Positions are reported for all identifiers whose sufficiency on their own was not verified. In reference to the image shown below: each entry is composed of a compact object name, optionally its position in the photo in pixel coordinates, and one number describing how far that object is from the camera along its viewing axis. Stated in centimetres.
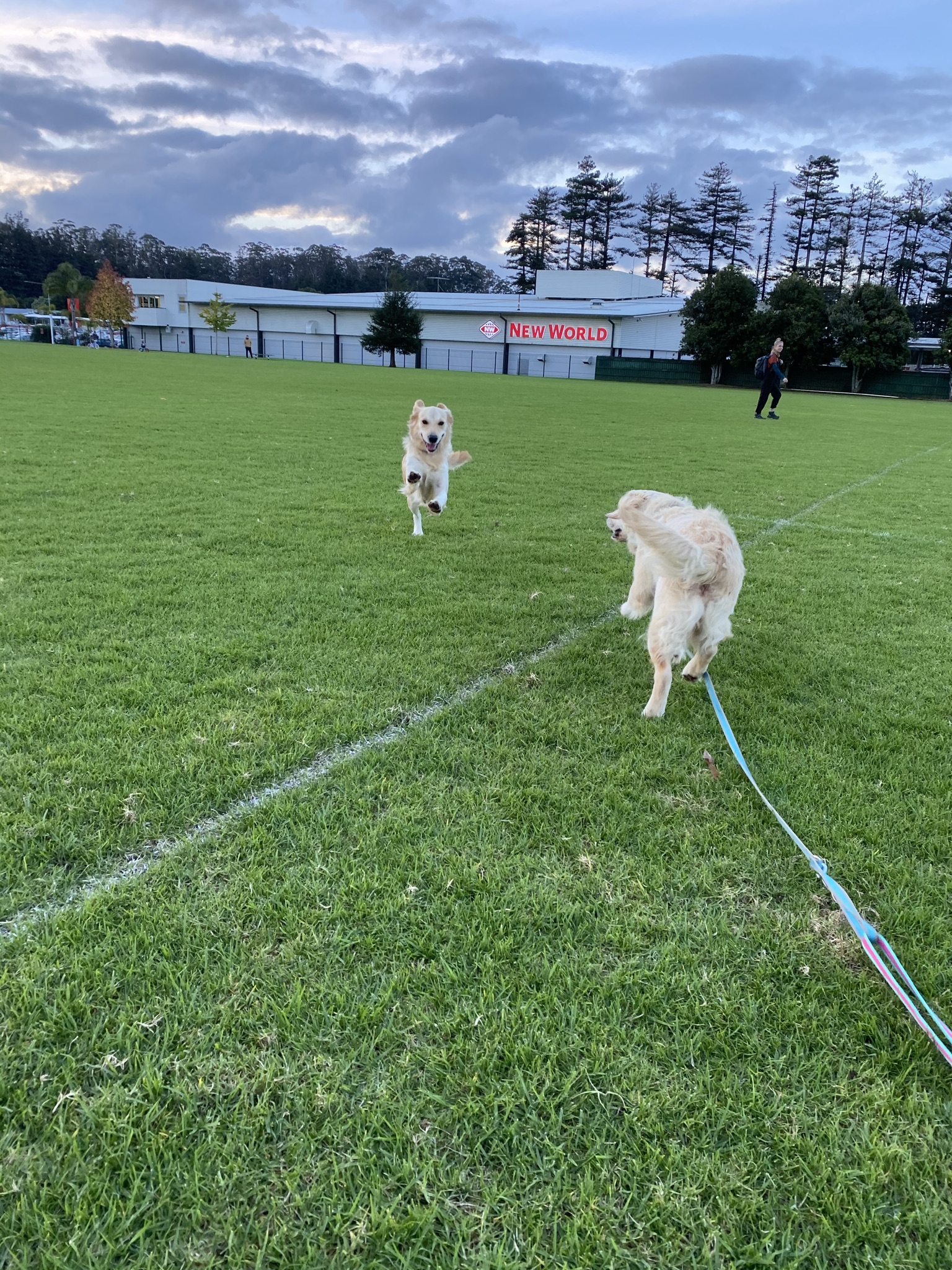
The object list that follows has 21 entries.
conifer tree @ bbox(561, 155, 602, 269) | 7056
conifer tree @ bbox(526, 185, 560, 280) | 7256
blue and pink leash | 187
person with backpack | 2025
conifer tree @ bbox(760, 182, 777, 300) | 6444
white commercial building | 5606
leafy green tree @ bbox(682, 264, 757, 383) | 4553
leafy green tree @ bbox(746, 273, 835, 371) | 4366
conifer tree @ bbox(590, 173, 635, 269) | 7056
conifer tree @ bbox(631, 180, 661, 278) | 6894
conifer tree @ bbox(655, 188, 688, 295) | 6838
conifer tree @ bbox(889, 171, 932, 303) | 5931
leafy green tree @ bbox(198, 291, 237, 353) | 6600
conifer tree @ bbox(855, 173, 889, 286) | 6072
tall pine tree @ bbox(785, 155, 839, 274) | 6053
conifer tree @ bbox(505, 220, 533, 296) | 7400
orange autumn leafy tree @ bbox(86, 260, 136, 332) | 6838
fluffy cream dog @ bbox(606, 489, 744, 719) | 326
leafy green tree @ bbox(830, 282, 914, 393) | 4228
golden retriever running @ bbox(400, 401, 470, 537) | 703
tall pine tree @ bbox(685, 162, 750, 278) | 6419
